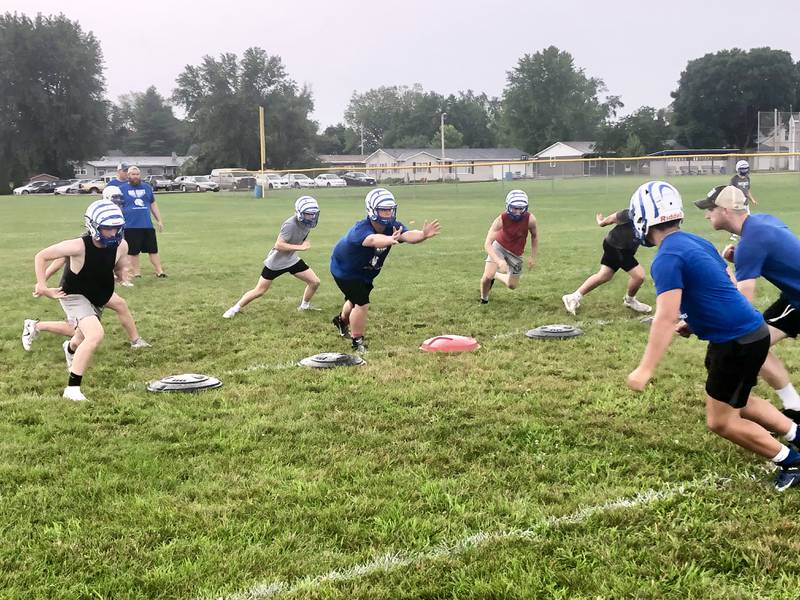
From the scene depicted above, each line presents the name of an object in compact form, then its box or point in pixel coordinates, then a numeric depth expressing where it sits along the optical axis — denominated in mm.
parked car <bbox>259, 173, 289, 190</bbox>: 54219
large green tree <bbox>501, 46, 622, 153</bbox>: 108375
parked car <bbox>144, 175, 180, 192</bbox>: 65062
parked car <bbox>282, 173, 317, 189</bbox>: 56594
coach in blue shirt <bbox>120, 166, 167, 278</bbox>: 13109
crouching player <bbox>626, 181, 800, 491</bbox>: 3973
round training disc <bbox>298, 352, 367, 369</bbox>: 7215
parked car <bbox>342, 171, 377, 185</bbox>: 56866
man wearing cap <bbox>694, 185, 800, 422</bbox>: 4840
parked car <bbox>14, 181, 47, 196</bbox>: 65500
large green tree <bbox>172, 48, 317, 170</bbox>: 89188
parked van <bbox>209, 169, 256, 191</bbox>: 59219
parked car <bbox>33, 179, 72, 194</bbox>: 66188
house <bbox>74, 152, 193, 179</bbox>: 111688
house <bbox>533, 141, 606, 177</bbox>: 44406
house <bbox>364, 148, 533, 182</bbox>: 78156
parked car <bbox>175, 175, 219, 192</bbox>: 61594
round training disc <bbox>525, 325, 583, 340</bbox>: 8258
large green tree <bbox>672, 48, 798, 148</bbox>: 99062
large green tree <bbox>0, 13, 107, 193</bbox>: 79312
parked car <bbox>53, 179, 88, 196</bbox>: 61906
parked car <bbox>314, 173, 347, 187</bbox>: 58406
